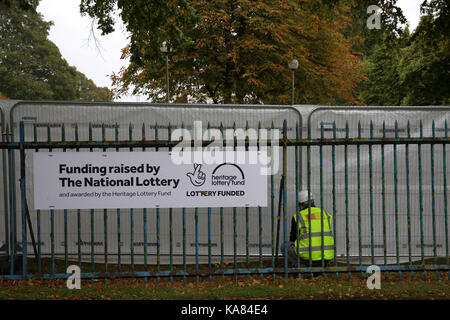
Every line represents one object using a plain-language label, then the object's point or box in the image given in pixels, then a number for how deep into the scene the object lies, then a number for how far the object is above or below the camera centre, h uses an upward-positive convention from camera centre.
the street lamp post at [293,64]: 15.71 +3.24
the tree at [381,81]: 37.47 +6.81
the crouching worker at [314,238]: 6.93 -1.09
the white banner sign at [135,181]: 6.41 -0.23
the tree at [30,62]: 46.31 +10.56
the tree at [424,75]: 23.86 +4.65
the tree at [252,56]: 23.28 +5.36
